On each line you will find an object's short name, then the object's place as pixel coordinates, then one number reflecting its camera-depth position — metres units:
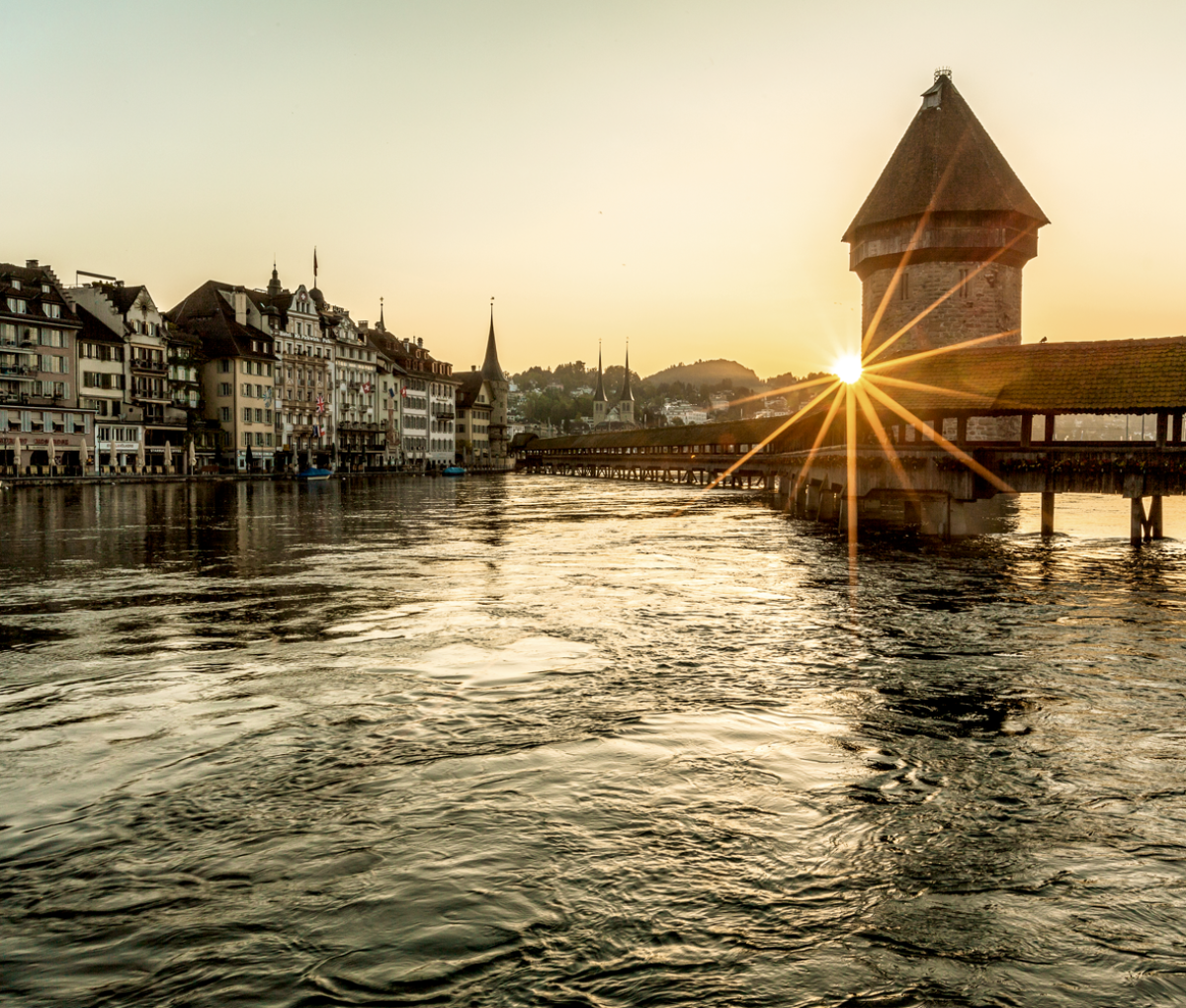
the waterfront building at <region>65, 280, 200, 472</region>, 69.06
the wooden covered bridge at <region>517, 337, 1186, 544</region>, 24.97
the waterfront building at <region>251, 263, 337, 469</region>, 87.81
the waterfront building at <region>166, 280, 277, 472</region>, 80.25
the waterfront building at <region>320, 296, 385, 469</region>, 96.31
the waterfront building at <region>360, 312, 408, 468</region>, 103.81
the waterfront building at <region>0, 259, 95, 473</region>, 62.34
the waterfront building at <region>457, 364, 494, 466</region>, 128.12
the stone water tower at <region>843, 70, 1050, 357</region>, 45.34
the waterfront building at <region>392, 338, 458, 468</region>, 110.44
